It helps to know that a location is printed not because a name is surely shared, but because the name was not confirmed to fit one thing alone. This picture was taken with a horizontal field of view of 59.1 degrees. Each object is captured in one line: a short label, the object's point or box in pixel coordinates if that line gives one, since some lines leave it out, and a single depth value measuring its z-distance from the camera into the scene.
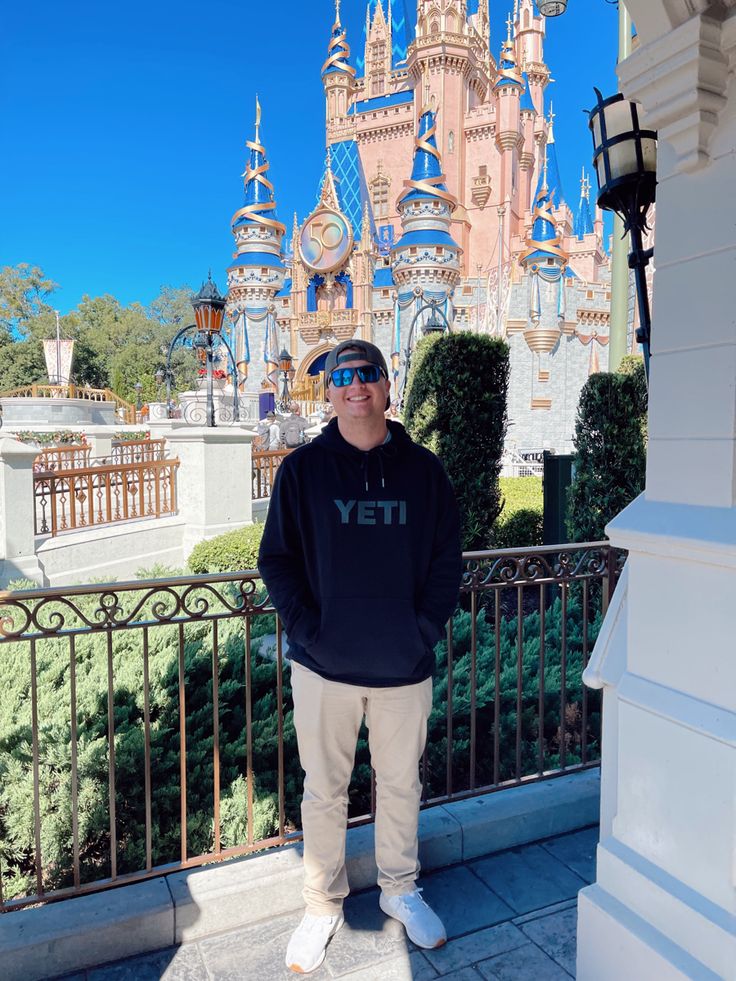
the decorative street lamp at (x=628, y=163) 3.01
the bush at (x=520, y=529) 9.41
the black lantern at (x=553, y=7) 6.16
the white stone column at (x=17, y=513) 7.88
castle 29.72
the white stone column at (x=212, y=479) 9.45
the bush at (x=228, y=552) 8.16
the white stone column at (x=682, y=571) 1.72
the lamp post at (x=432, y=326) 11.24
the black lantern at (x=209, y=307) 11.52
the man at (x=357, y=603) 2.07
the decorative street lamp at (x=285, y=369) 24.85
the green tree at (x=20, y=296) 51.75
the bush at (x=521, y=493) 11.16
